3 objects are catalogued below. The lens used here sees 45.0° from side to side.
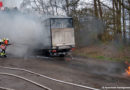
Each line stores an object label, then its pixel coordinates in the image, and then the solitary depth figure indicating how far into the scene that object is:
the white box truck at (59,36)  13.75
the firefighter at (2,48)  13.56
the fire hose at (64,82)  5.90
